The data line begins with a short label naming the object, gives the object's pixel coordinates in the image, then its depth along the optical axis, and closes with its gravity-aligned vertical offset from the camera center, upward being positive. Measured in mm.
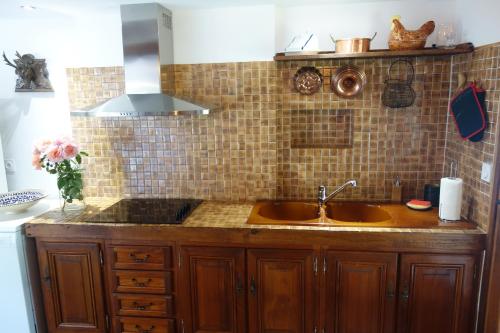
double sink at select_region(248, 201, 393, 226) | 2459 -774
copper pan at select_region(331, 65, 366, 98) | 2402 +113
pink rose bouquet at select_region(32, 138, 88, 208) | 2335 -391
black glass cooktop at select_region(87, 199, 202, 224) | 2230 -720
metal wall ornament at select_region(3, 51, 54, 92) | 2646 +218
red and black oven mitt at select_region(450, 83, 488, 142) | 1941 -92
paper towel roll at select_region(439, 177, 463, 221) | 2070 -587
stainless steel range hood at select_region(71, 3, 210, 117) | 2209 +257
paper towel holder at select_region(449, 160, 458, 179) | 2305 -465
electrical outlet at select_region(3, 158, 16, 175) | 2834 -486
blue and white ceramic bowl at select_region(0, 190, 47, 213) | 2348 -649
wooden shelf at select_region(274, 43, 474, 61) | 2075 +260
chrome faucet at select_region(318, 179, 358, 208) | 2426 -640
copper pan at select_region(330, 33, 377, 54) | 2219 +323
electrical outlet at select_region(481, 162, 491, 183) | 1888 -399
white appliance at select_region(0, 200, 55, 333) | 2191 -1085
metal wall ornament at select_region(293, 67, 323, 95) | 2455 +126
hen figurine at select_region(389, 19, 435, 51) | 2170 +366
